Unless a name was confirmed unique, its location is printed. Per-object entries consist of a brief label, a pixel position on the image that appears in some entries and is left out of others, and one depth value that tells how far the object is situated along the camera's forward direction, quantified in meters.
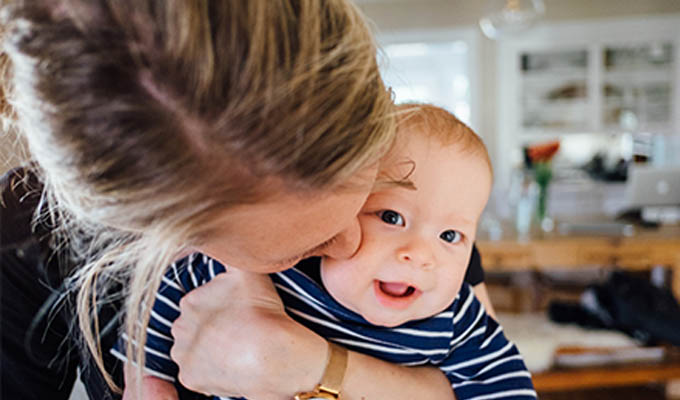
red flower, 2.70
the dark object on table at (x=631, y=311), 2.09
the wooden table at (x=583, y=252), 2.38
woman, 0.38
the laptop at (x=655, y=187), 2.99
